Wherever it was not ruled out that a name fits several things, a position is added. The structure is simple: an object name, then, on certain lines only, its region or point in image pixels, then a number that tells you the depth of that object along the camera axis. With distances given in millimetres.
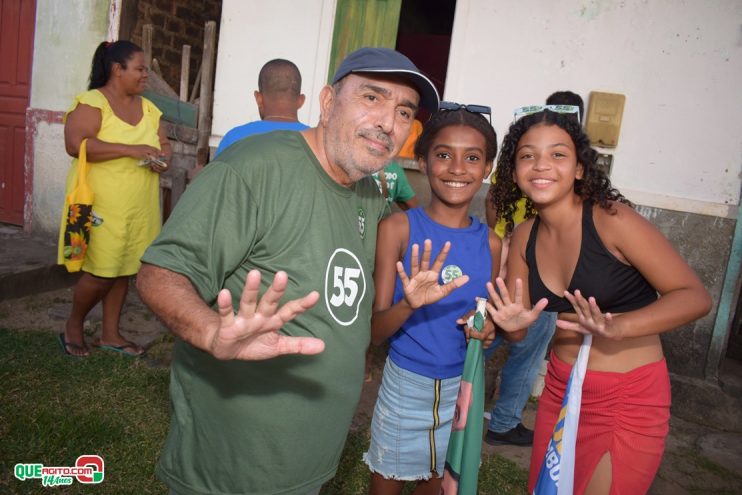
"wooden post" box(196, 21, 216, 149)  5938
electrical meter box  4605
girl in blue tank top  2193
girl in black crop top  1898
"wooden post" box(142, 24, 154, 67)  6375
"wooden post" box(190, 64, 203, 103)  6439
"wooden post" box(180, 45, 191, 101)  6212
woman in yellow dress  3820
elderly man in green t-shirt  1295
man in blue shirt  3531
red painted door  6586
